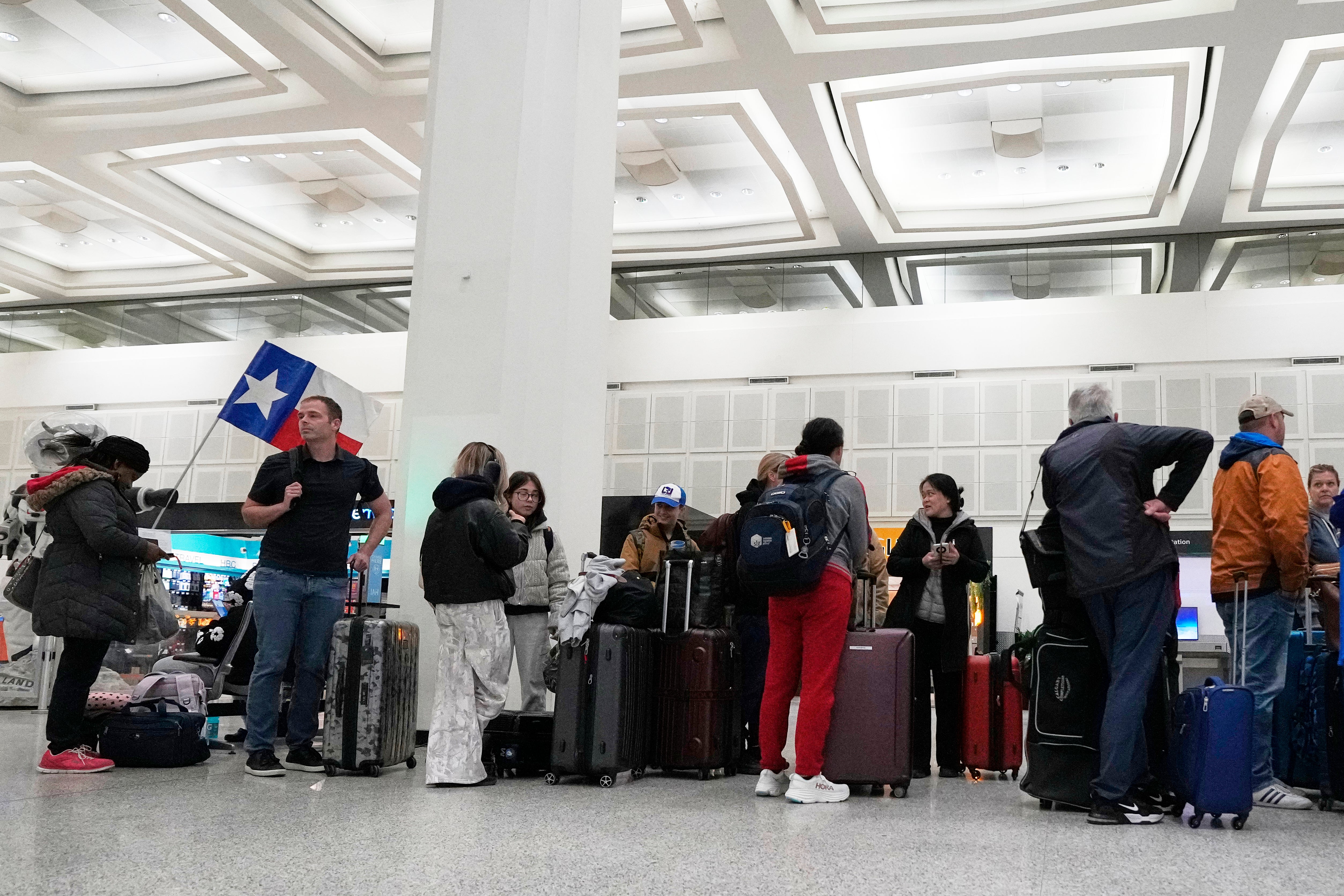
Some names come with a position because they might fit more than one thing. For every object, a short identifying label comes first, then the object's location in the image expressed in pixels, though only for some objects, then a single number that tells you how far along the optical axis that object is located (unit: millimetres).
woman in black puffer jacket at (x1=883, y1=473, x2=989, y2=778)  5723
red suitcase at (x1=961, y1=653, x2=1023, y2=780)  5695
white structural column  6359
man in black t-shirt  5195
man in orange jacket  4656
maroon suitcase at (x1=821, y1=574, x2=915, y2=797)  4781
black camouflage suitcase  4992
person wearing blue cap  6762
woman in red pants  4621
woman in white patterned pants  4848
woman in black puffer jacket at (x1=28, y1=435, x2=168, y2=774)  4875
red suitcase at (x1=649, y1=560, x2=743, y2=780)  5375
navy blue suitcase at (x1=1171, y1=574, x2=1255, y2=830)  3924
